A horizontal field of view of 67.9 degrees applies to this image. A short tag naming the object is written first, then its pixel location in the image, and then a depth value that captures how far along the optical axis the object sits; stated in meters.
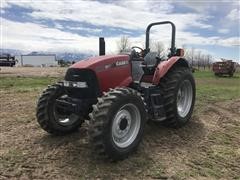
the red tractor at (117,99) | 2.49
